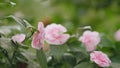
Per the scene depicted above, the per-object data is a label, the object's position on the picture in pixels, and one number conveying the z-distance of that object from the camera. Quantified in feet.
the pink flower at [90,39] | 3.19
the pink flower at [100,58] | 2.99
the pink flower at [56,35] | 3.06
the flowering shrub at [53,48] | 2.92
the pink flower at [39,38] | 2.92
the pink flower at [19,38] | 2.99
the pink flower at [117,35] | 3.87
